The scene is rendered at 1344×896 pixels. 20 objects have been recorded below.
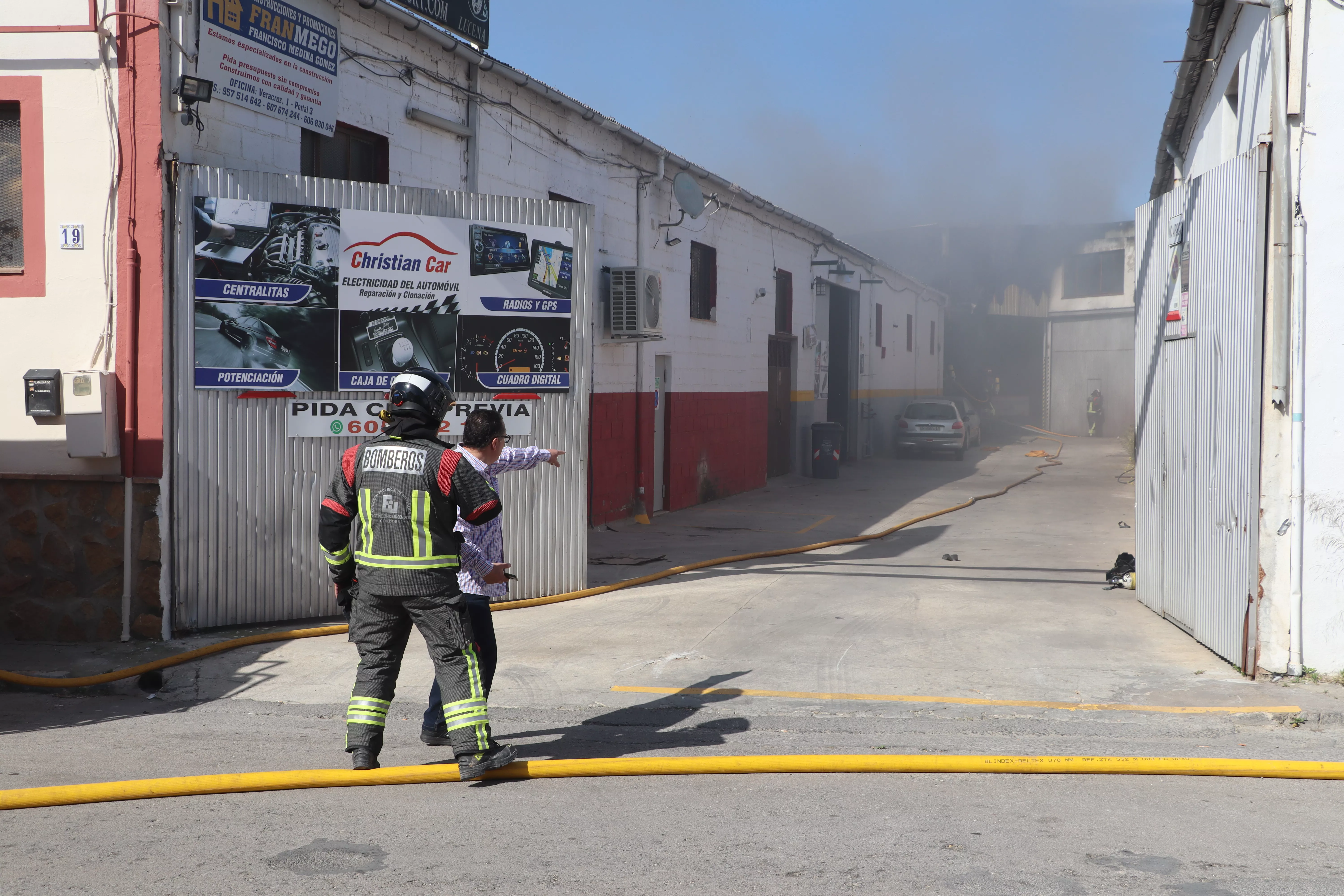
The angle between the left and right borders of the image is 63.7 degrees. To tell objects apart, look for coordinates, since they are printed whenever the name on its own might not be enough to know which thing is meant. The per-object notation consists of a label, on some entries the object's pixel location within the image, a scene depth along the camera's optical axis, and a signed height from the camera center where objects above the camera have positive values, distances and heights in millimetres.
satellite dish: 15492 +3097
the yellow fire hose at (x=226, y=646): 6406 -1601
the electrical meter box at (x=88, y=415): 7156 -70
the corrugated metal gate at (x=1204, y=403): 6371 +67
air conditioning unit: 13727 +1337
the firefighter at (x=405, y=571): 4570 -699
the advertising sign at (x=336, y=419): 7957 -97
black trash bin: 22125 -829
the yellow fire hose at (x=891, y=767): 4746 -1587
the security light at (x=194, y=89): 7301 +2144
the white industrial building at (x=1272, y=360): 6043 +314
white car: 27656 -446
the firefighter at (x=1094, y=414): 38062 -86
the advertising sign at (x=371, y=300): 7637 +815
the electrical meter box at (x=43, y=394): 7219 +71
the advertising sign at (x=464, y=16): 10656 +4044
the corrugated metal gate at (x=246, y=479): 7492 -527
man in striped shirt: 5078 -733
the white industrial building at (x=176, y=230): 7273 +1197
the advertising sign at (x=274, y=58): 7723 +2654
